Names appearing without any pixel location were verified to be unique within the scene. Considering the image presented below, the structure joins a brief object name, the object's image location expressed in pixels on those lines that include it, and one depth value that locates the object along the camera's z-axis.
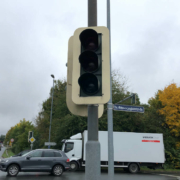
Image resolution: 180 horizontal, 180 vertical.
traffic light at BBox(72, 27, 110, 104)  2.76
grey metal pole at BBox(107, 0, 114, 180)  7.07
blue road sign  8.85
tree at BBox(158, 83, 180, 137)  23.88
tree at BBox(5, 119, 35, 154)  43.45
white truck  18.42
